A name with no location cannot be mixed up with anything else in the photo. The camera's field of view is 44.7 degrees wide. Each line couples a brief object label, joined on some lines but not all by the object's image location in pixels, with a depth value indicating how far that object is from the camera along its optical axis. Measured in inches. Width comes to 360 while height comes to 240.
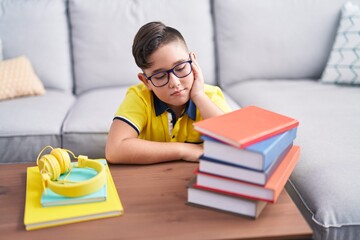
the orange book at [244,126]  32.8
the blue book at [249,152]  32.5
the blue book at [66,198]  36.3
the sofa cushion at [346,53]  81.5
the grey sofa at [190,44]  82.1
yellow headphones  36.2
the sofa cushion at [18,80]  78.0
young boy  45.9
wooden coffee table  33.2
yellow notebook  34.4
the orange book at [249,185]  33.4
